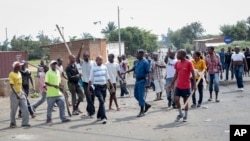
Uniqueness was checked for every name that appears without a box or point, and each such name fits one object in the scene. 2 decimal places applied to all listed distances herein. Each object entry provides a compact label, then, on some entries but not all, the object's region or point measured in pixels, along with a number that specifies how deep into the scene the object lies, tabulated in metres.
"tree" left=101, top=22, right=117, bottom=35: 105.94
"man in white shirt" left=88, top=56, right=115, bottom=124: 11.23
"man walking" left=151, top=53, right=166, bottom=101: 15.36
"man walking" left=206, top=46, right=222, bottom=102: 13.98
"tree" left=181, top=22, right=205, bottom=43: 116.38
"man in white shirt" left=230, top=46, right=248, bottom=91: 17.17
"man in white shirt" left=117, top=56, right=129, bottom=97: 17.89
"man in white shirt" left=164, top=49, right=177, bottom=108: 13.20
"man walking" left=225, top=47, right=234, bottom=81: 22.86
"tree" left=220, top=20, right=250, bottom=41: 80.12
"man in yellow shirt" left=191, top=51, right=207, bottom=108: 13.05
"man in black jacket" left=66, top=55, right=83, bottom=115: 12.48
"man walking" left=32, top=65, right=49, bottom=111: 13.47
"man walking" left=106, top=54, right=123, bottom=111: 14.16
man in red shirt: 10.58
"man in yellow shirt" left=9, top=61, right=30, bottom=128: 11.08
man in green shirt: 11.33
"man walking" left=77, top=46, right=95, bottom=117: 12.07
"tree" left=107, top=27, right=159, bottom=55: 78.62
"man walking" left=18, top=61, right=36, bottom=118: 13.72
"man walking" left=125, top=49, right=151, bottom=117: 11.70
